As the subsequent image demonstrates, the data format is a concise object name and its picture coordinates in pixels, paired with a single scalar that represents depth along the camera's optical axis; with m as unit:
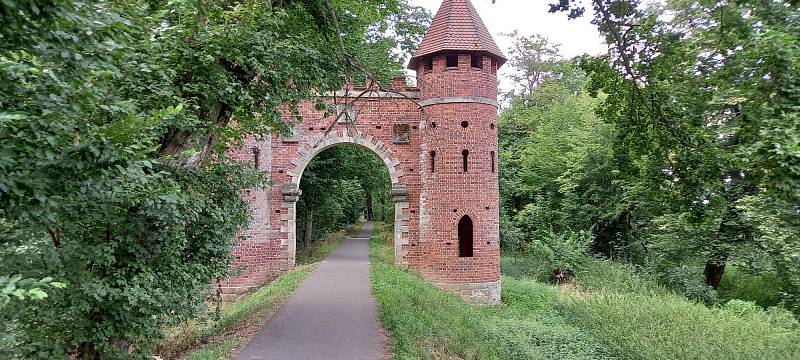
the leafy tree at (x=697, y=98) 4.35
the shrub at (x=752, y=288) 15.67
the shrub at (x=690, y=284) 15.25
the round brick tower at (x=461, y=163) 14.12
